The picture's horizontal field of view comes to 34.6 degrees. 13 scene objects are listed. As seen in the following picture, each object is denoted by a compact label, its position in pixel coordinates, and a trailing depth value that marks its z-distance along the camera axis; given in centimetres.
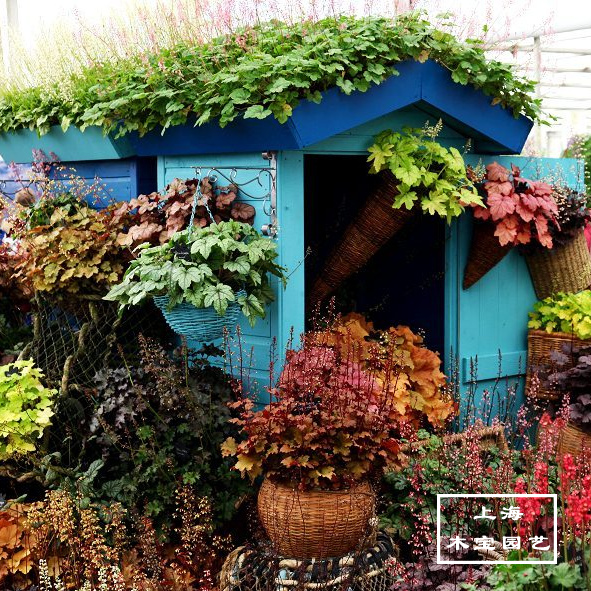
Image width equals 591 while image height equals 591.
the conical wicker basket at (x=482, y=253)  662
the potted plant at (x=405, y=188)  601
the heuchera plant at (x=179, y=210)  591
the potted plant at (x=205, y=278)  535
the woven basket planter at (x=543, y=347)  673
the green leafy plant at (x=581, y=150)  1256
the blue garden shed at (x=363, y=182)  579
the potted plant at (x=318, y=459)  470
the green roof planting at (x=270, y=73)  557
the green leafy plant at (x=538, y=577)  363
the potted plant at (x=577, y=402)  615
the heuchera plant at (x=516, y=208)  640
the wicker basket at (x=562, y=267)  705
